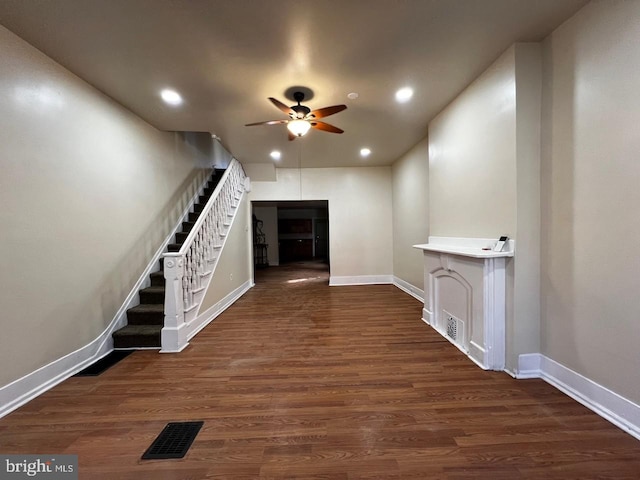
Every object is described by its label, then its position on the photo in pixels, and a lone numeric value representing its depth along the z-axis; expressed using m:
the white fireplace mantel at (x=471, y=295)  2.13
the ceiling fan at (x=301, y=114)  2.53
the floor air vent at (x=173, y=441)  1.37
